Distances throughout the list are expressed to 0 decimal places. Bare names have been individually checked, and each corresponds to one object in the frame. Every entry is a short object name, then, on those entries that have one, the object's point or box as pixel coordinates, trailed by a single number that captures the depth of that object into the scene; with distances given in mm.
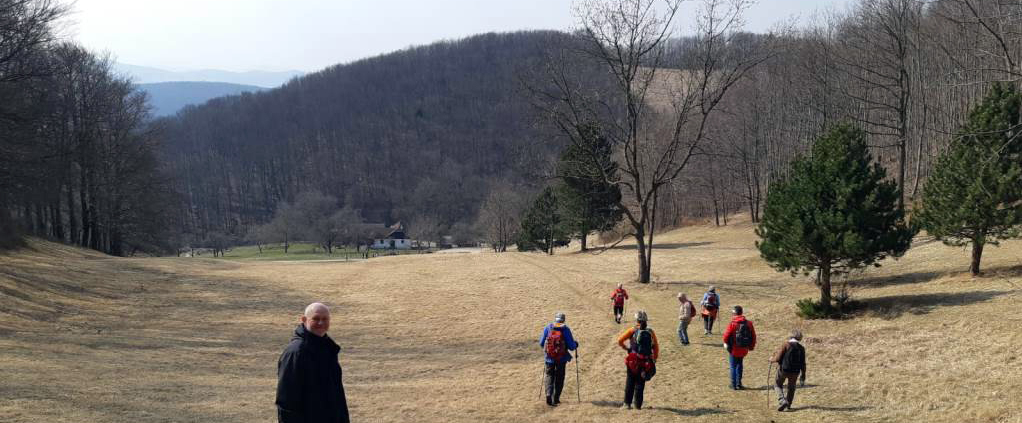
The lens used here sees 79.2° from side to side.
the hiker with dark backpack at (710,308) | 18891
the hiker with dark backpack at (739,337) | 12867
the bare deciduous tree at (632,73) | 29578
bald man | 5656
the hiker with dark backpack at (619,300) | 22516
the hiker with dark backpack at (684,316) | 17938
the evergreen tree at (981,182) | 18219
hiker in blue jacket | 12414
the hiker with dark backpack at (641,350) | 11586
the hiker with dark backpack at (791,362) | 11477
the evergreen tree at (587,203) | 48875
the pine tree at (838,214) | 18078
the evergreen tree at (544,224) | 54562
